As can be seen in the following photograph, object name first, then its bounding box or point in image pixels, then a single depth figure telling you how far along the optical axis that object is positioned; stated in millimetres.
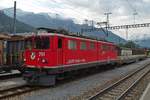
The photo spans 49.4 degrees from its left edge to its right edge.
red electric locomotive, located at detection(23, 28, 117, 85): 9194
